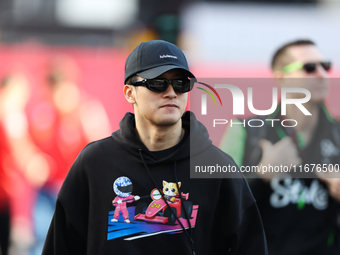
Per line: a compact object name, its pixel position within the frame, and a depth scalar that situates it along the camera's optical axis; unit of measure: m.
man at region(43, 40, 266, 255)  14.43
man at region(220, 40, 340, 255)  15.10
